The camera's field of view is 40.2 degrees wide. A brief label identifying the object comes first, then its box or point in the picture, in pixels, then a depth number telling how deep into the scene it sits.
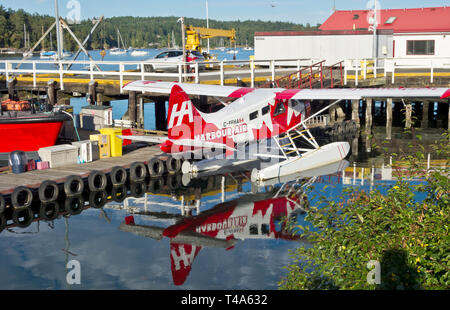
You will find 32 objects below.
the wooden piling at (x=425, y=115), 32.34
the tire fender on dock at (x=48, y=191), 16.20
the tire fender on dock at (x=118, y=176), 18.19
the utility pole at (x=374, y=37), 33.33
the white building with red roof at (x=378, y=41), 36.88
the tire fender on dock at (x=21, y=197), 15.64
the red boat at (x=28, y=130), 18.92
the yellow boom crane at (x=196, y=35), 38.62
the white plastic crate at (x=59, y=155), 18.20
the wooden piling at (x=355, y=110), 28.70
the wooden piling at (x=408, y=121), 28.76
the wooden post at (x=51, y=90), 26.58
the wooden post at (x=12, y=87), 27.25
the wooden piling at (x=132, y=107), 24.53
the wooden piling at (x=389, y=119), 27.22
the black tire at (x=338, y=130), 27.31
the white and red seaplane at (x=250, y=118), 17.47
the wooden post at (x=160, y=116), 32.22
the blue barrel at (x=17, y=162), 17.36
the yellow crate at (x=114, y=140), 19.80
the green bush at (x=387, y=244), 7.90
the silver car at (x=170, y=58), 35.16
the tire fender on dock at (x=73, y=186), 16.88
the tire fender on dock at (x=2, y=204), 15.30
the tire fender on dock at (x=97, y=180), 17.45
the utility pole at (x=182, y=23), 26.16
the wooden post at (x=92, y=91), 25.72
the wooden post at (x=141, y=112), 26.10
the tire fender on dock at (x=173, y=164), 20.09
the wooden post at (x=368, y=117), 27.86
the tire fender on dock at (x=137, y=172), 18.72
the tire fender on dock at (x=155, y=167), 19.48
